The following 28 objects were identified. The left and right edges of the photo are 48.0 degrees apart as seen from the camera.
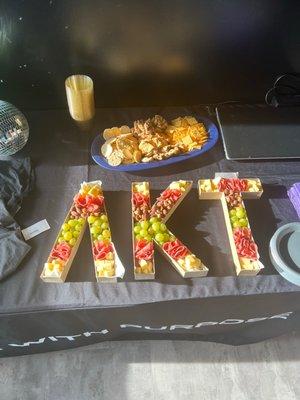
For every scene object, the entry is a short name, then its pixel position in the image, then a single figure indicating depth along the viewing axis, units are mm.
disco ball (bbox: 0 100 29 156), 896
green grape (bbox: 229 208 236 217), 855
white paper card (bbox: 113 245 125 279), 750
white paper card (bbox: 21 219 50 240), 832
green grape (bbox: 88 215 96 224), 832
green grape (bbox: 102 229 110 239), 805
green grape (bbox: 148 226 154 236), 811
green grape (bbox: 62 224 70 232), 811
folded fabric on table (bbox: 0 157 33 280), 782
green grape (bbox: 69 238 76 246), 789
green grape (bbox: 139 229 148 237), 804
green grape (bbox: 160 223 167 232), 812
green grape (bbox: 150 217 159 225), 825
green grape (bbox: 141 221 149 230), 815
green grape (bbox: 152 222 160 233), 811
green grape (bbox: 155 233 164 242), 796
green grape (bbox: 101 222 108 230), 823
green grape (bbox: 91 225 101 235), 814
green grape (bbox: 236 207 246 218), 849
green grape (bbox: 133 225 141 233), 817
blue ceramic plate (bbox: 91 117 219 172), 939
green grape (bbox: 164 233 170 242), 800
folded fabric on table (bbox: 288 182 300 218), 880
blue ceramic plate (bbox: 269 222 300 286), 771
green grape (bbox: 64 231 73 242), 796
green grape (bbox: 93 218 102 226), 824
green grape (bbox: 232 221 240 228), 831
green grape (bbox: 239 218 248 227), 834
